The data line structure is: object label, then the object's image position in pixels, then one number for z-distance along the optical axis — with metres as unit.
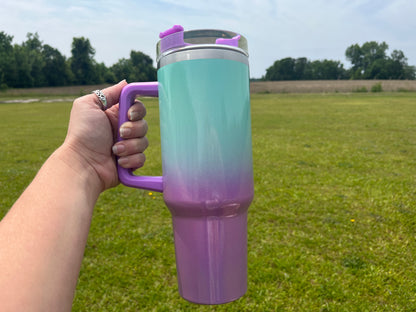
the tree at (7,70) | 49.97
